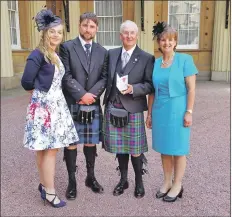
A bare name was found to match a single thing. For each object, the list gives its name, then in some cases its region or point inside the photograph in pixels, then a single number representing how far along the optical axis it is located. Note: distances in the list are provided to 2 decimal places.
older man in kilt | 2.72
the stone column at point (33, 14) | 10.65
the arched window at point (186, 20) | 11.11
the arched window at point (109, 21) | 11.59
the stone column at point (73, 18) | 11.16
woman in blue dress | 2.60
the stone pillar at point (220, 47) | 10.54
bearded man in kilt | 2.75
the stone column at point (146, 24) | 10.73
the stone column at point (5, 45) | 9.21
